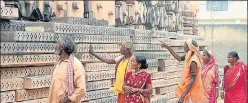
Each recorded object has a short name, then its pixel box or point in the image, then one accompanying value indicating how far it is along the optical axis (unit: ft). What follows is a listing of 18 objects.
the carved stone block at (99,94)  20.48
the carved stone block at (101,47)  20.36
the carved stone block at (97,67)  20.90
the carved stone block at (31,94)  16.87
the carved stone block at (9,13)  16.43
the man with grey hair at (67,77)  13.34
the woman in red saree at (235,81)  24.17
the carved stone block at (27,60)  16.19
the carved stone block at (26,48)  16.37
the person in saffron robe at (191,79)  18.63
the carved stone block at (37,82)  16.97
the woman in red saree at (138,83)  15.85
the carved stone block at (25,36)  16.74
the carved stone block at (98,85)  20.77
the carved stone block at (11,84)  16.18
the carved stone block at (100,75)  20.77
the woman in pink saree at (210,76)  21.44
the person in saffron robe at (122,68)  17.04
